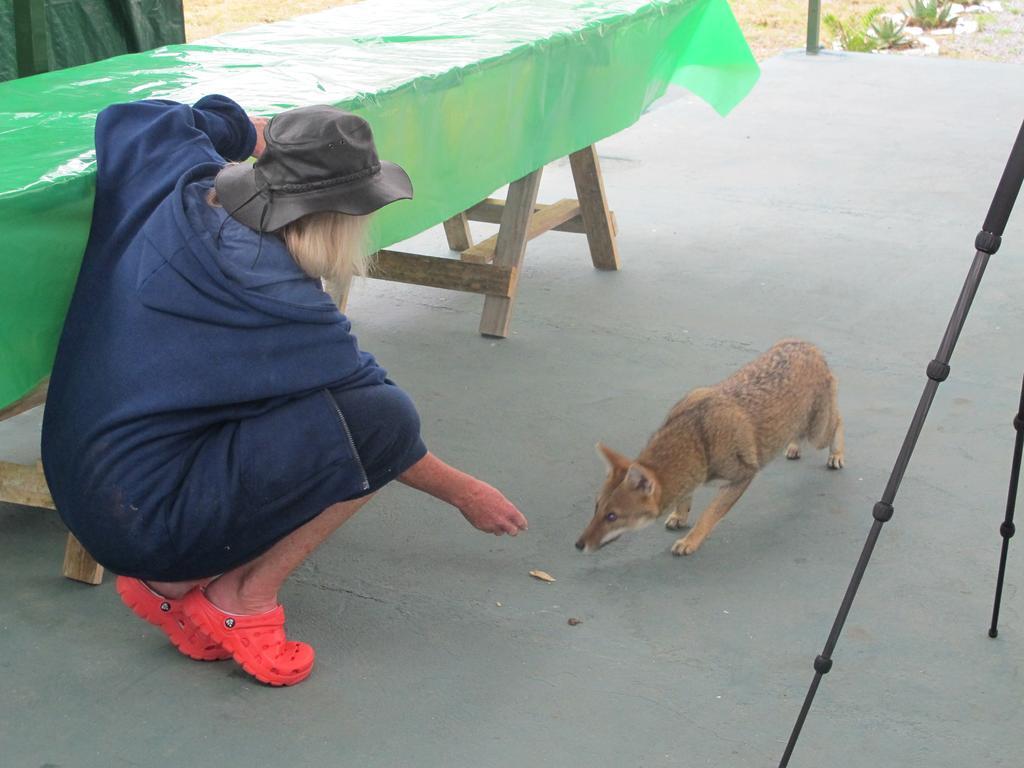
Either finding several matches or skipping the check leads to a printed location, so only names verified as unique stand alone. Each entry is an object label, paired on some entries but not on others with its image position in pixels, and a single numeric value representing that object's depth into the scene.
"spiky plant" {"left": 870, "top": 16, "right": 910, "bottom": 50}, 12.00
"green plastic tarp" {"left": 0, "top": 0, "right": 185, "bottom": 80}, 6.02
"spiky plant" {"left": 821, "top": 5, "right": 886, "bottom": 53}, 11.84
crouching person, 2.57
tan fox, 3.53
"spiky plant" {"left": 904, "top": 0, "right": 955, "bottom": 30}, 12.73
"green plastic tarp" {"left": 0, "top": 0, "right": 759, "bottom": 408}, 2.77
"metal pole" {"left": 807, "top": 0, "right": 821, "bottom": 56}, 10.00
